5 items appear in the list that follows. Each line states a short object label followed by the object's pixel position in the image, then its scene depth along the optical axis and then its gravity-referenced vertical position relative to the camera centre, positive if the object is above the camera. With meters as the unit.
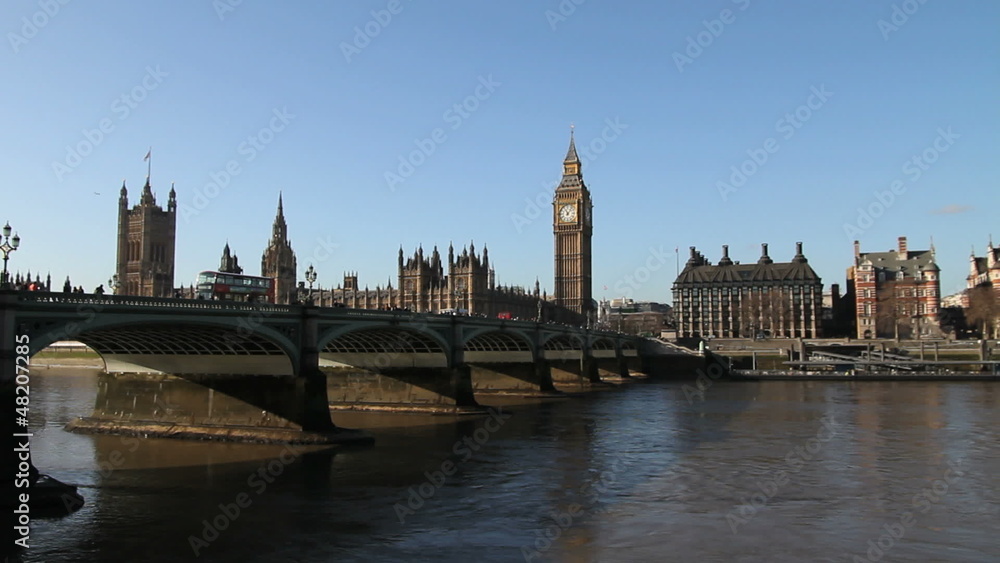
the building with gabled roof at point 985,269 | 116.82 +10.18
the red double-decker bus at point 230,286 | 49.75 +3.12
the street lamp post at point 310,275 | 39.20 +2.97
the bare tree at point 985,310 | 104.62 +3.13
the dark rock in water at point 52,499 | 22.00 -4.56
